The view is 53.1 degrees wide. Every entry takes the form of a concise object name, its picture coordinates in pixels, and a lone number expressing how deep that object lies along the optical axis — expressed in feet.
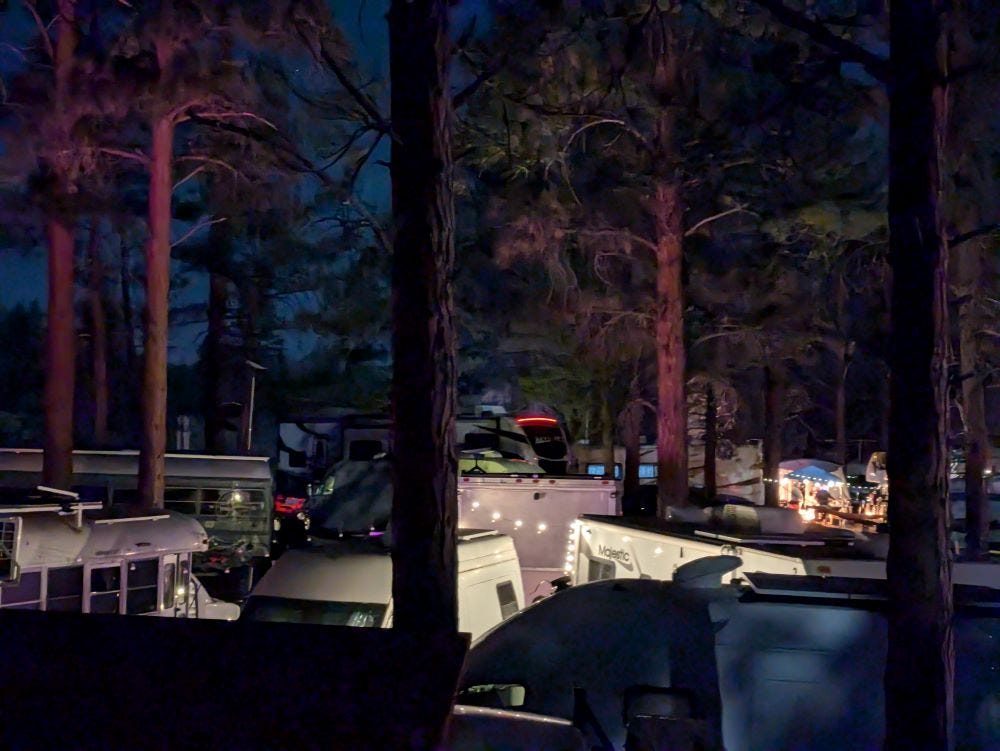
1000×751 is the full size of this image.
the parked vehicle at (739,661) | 17.12
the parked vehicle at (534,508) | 43.34
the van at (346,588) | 25.73
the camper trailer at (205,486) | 69.46
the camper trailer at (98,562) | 31.27
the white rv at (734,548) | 24.47
